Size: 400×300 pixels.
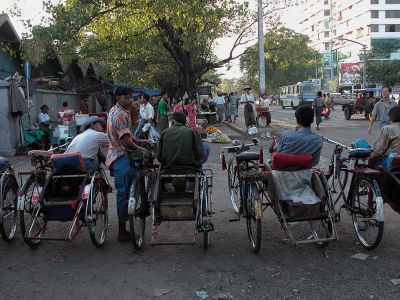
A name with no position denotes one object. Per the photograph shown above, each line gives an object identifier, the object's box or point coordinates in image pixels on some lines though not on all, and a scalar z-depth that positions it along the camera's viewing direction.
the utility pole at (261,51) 20.66
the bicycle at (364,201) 4.56
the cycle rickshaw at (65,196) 4.72
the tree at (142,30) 15.66
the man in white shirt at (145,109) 16.02
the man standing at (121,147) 5.14
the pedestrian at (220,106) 25.27
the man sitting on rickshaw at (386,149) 4.82
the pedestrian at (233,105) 26.58
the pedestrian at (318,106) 18.89
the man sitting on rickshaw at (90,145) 5.33
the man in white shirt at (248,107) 18.58
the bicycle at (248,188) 4.67
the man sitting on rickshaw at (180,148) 4.98
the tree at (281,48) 24.53
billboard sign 65.62
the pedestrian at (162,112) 17.38
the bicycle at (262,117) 20.86
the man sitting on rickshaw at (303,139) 4.87
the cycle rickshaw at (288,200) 4.57
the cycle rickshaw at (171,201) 4.70
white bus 44.43
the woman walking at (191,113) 17.59
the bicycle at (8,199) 5.16
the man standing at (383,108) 9.73
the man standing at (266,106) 21.05
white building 81.88
